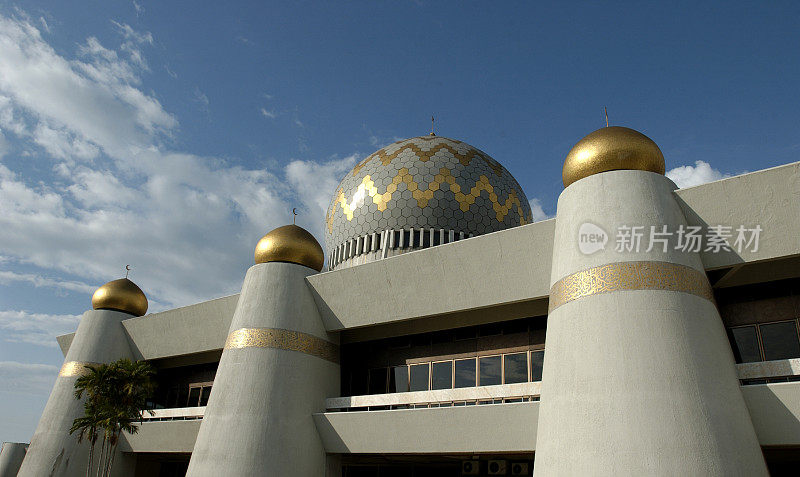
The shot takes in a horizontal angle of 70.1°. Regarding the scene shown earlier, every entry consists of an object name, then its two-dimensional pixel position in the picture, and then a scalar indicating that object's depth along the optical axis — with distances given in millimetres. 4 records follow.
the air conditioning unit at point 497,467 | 15719
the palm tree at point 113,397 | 18172
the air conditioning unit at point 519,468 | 15566
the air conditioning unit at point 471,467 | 16250
